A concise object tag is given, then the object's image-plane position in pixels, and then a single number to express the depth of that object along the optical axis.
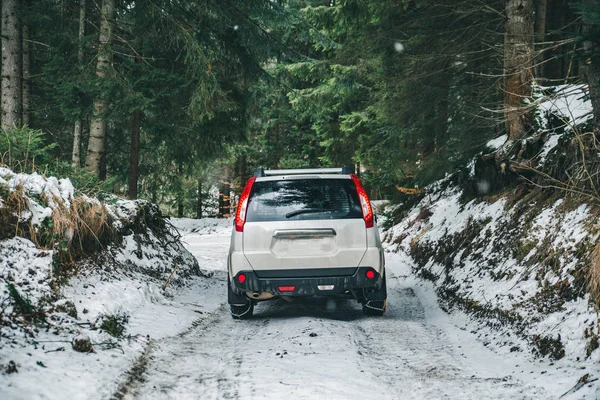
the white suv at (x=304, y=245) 6.07
